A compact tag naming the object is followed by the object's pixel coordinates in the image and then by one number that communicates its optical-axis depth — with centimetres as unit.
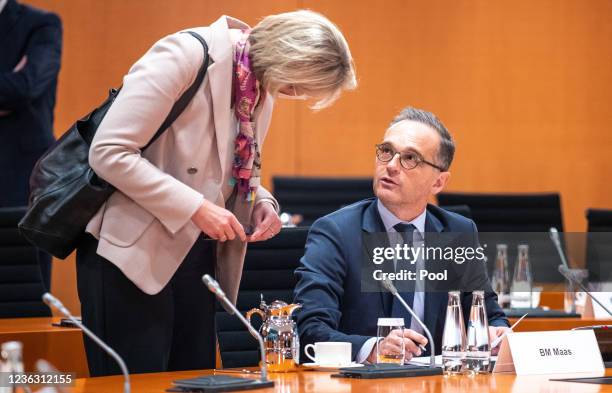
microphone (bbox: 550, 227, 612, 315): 643
